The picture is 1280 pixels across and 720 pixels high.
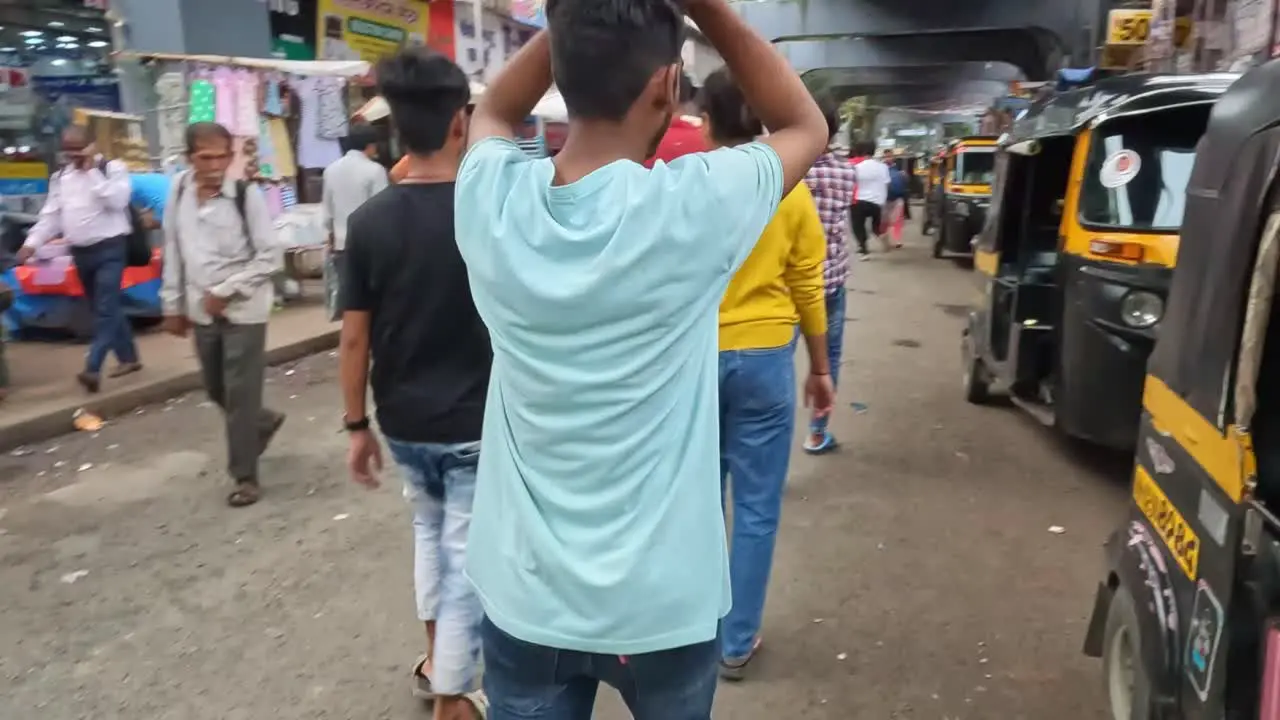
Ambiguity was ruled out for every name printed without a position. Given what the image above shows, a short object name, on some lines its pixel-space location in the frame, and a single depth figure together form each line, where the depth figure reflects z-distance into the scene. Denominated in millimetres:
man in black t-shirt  2820
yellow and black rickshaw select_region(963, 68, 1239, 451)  5180
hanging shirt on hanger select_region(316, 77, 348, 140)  11148
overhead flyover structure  22469
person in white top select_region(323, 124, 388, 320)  7953
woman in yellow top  3287
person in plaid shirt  5170
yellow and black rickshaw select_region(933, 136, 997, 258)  16797
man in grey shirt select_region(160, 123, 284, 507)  4965
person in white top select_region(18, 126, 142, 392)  7441
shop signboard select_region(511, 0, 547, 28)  17375
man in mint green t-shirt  1503
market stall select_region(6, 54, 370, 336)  9195
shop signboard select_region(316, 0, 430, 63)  13148
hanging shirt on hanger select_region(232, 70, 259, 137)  10188
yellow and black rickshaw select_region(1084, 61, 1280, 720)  2105
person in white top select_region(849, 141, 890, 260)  16609
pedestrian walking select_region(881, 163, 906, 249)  20047
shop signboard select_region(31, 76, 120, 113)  10891
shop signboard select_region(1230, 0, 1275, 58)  6910
